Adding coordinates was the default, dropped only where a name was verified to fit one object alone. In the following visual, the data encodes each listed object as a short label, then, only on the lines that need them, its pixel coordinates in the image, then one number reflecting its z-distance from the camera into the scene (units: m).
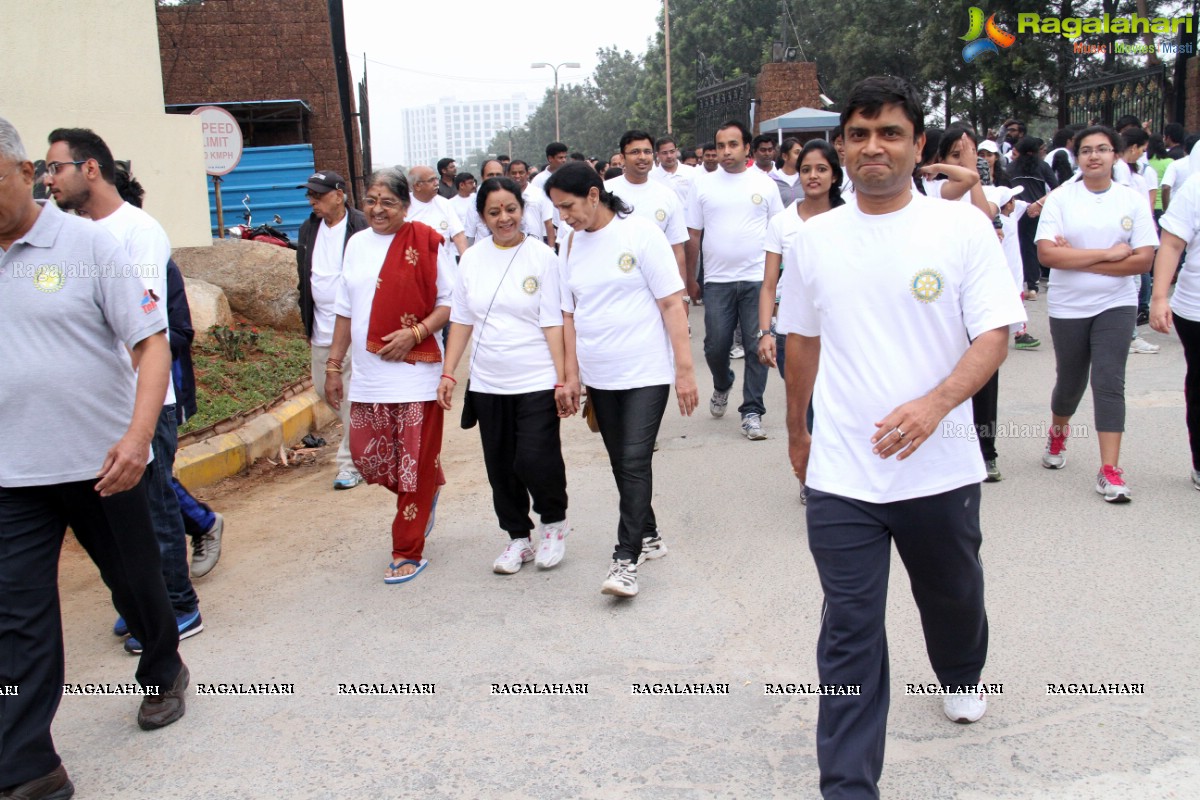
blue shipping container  18.44
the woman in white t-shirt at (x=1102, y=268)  5.69
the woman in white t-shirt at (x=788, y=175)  10.30
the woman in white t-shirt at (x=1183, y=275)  5.43
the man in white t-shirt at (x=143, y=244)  4.39
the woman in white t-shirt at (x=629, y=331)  4.84
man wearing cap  6.58
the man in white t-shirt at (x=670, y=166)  11.73
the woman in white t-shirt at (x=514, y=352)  5.08
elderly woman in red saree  5.23
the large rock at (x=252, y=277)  10.52
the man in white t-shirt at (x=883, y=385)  2.86
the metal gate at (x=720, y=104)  24.27
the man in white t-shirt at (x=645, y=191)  8.27
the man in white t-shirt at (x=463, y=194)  12.58
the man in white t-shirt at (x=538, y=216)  11.13
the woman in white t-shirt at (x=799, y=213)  5.89
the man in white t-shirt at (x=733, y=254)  7.84
